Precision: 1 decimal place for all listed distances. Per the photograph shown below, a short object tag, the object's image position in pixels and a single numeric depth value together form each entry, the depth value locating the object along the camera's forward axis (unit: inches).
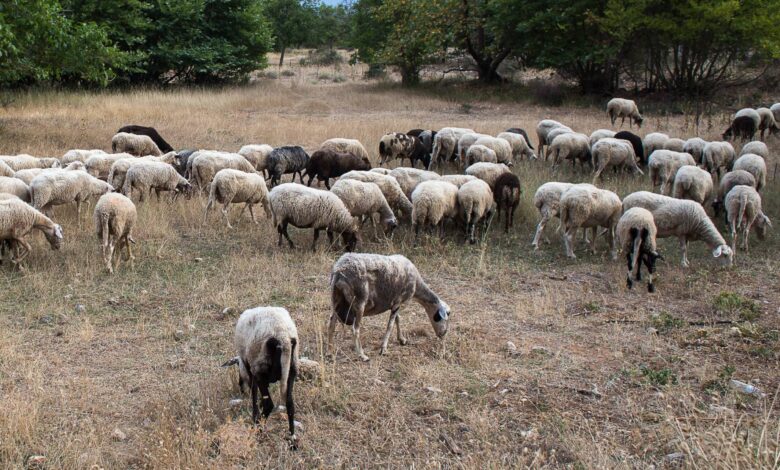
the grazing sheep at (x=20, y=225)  327.9
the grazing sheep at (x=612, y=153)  555.8
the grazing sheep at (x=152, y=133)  614.2
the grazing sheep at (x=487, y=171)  461.4
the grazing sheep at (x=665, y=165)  494.0
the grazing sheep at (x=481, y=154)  541.6
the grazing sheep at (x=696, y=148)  558.9
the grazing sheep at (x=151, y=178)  442.3
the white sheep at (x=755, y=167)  485.4
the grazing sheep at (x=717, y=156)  542.6
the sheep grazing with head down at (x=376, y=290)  243.1
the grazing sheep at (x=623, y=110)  850.8
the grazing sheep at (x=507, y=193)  438.0
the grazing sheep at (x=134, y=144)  574.9
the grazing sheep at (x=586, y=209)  380.8
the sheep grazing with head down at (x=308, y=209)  368.2
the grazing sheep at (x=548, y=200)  409.5
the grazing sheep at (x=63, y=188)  384.2
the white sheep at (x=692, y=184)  441.1
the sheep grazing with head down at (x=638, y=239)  342.0
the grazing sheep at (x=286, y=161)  527.2
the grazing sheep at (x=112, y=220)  339.0
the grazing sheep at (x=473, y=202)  404.8
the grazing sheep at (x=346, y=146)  569.3
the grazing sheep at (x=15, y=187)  379.2
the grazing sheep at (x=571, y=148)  589.9
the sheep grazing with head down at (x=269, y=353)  194.5
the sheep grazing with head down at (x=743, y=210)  398.2
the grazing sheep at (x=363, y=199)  396.8
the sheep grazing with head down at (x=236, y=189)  418.3
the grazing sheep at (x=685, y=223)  374.6
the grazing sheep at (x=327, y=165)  507.5
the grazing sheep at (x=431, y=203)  392.2
